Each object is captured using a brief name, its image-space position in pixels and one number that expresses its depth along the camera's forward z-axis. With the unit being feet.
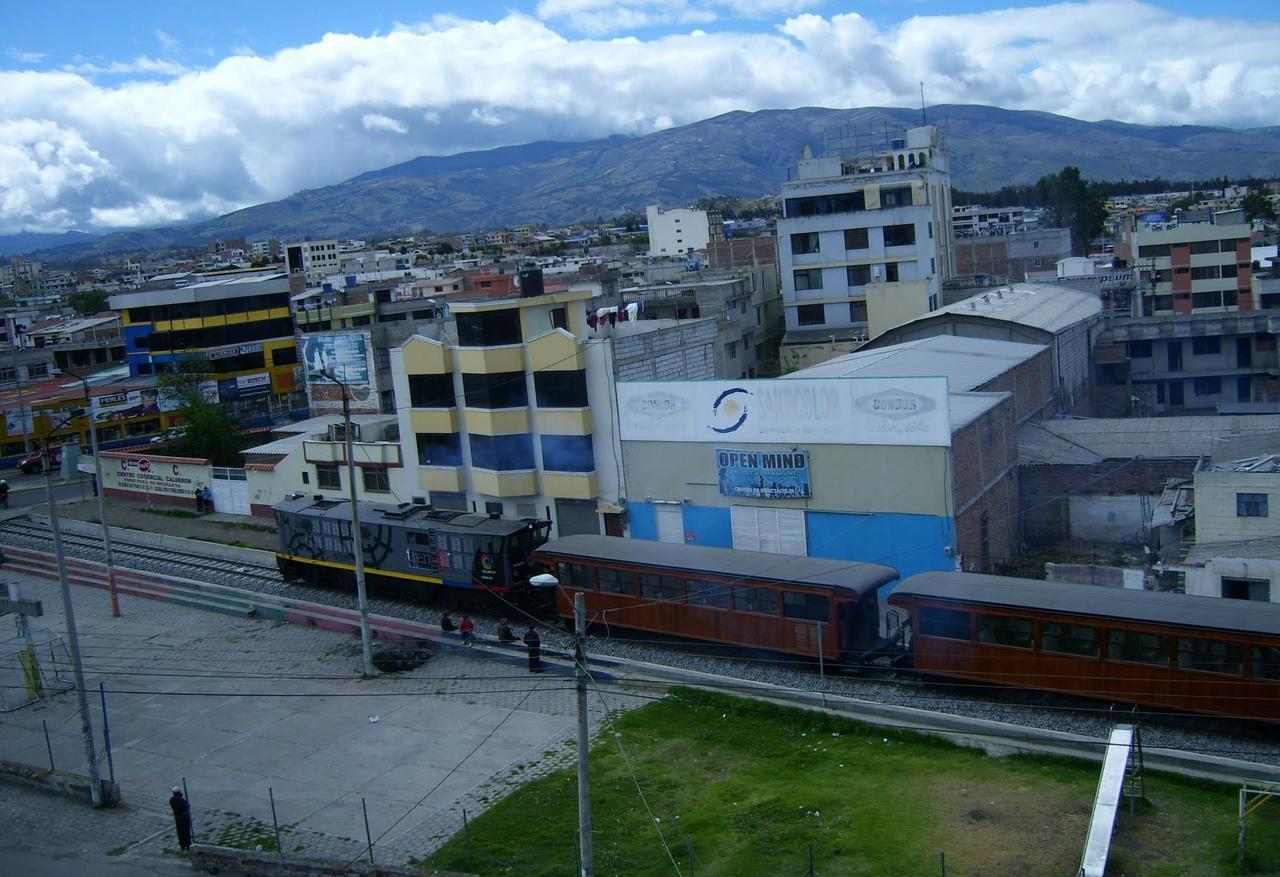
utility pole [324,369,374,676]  74.84
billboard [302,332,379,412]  145.79
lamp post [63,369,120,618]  94.38
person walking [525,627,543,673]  73.41
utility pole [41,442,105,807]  59.16
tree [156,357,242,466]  151.43
